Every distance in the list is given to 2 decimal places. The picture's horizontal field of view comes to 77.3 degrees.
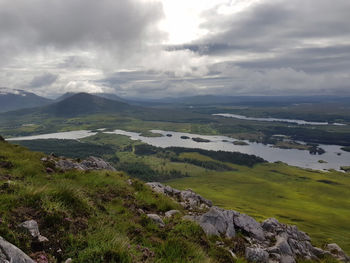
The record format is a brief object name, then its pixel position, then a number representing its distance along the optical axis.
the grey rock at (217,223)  14.07
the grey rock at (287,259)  13.40
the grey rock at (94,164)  30.18
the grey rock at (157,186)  25.41
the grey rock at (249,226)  16.53
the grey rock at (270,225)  19.03
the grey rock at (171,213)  14.65
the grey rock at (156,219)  12.38
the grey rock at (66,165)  24.47
